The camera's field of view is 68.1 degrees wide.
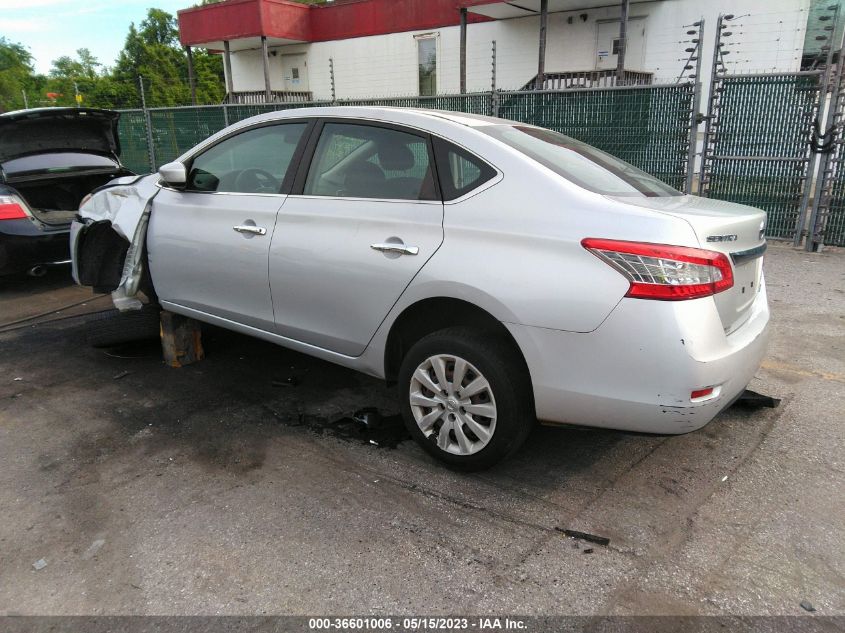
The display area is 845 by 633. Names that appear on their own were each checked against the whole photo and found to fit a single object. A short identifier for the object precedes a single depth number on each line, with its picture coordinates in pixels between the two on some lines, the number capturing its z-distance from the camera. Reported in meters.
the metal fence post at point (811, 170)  7.39
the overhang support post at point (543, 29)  16.64
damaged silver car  2.49
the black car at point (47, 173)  6.24
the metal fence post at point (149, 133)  13.72
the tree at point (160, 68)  40.88
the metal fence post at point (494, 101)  9.33
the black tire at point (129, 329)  4.79
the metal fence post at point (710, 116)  7.72
